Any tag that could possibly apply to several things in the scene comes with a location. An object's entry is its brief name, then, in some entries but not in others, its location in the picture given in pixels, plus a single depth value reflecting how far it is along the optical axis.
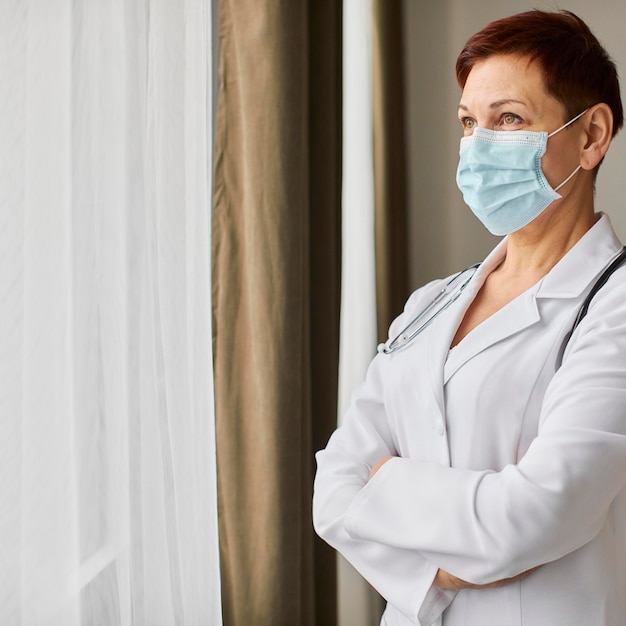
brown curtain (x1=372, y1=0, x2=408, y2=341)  1.99
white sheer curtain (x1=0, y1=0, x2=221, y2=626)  1.36
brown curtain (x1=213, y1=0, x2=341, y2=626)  1.69
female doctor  1.07
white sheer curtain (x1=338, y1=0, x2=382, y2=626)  2.00
